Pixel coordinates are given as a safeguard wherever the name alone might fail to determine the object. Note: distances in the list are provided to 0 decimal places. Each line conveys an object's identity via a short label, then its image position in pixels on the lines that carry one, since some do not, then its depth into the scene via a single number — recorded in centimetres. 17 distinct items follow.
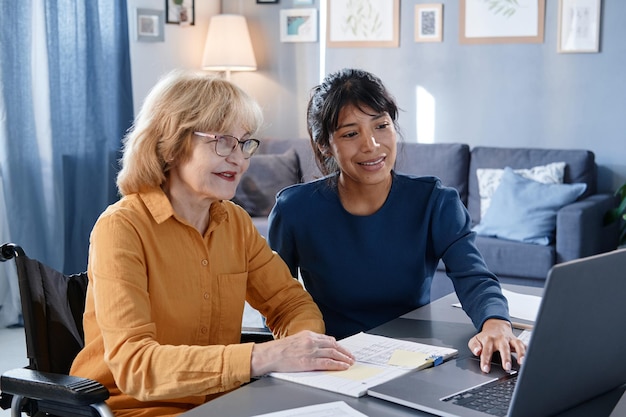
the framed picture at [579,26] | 488
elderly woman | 154
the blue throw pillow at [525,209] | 440
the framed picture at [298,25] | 582
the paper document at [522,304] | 195
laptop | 120
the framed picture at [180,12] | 556
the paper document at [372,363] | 147
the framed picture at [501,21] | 506
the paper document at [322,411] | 134
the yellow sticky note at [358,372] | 151
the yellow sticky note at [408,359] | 158
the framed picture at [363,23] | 549
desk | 136
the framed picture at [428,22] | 533
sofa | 431
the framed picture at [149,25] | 531
